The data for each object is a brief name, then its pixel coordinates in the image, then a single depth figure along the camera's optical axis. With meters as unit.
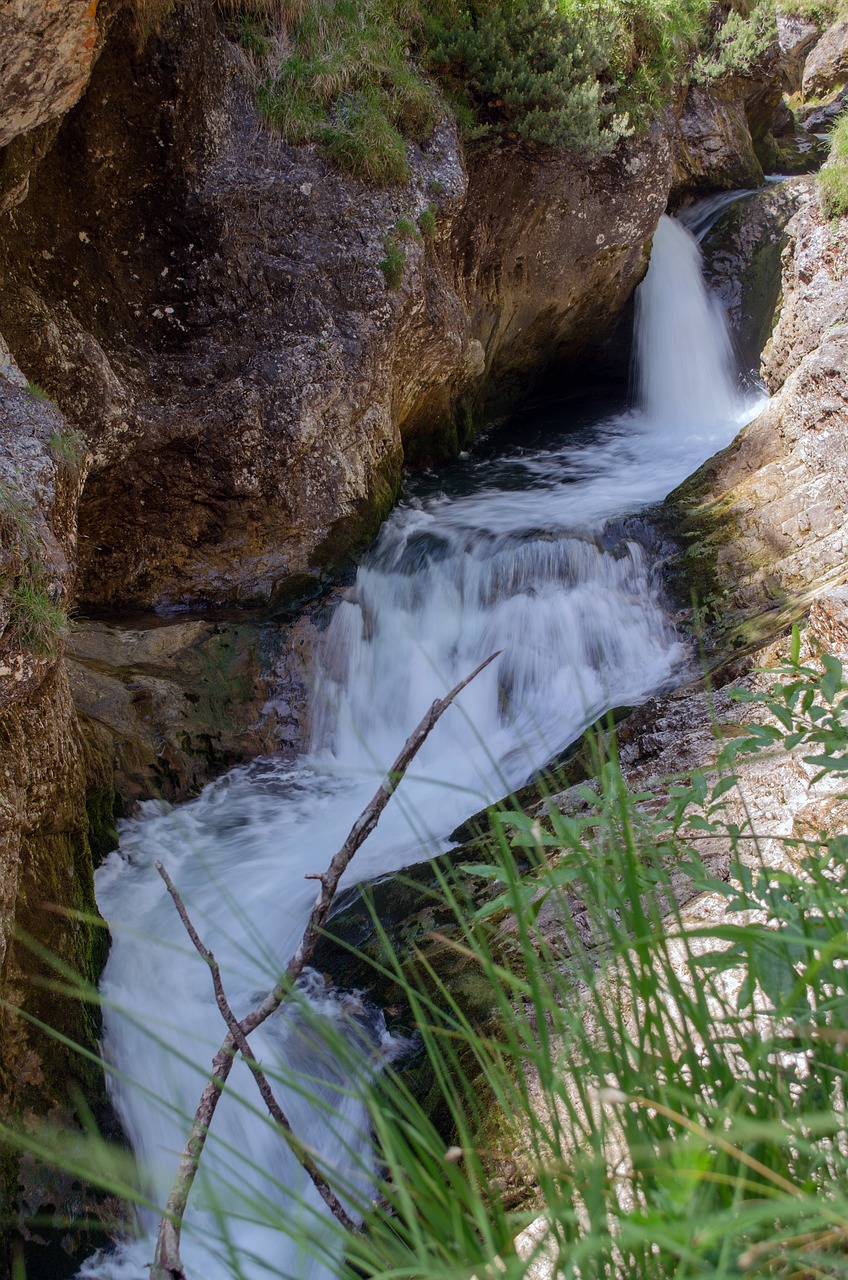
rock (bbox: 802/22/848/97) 13.57
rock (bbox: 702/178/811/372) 9.56
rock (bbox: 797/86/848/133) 13.70
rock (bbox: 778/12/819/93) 11.46
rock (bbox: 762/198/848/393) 6.20
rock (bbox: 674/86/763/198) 10.48
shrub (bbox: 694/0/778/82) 10.25
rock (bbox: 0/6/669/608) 5.54
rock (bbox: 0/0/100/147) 3.25
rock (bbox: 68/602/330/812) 5.02
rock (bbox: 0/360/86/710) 3.17
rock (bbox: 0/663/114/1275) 2.93
